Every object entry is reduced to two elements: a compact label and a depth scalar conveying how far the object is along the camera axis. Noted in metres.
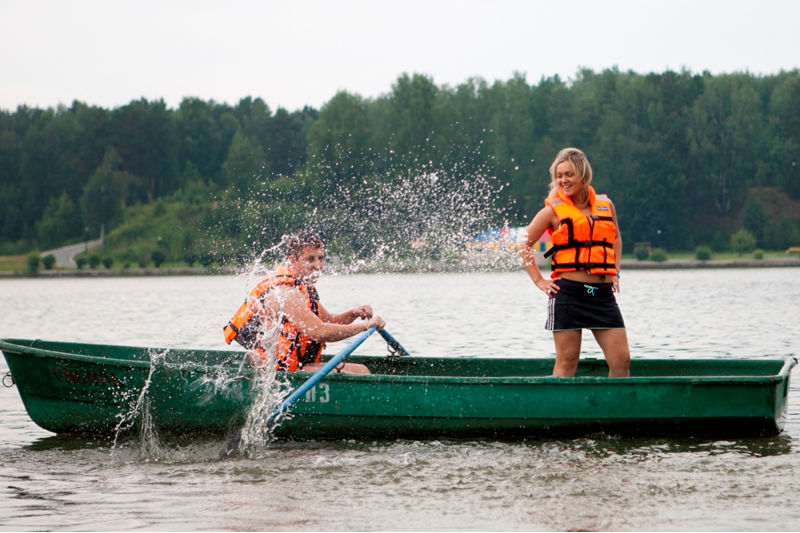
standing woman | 14.27
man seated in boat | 15.41
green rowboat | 14.95
